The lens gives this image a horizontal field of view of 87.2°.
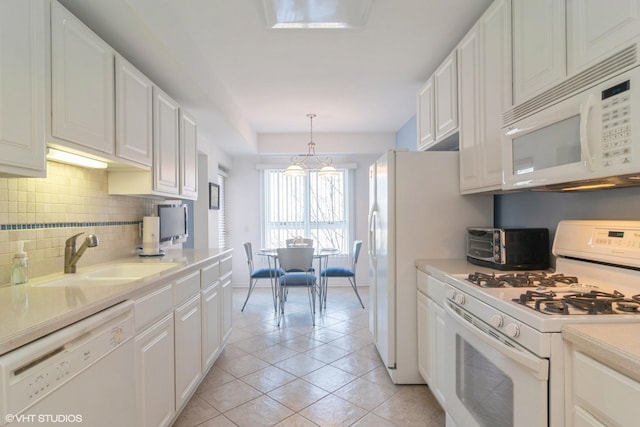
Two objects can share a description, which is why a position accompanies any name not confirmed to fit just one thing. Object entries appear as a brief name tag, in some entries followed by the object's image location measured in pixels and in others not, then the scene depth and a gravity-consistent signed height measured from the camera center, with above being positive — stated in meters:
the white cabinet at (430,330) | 1.91 -0.73
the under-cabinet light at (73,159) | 1.62 +0.29
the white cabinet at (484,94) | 1.75 +0.67
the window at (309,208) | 5.73 +0.07
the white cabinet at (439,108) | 2.35 +0.81
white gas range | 1.01 -0.38
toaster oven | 1.83 -0.21
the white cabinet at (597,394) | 0.77 -0.47
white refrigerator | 2.36 -0.06
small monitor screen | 3.05 -0.09
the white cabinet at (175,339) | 1.51 -0.71
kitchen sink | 1.64 -0.34
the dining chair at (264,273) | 4.15 -0.77
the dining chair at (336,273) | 4.43 -0.82
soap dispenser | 1.44 -0.23
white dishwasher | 0.84 -0.49
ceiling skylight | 1.87 +1.16
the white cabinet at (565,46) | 1.07 +0.61
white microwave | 1.03 +0.25
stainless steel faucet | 1.78 -0.21
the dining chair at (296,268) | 3.85 -0.65
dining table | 4.18 -0.54
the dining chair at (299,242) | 4.75 -0.43
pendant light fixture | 4.25 +0.54
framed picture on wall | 4.39 +0.23
